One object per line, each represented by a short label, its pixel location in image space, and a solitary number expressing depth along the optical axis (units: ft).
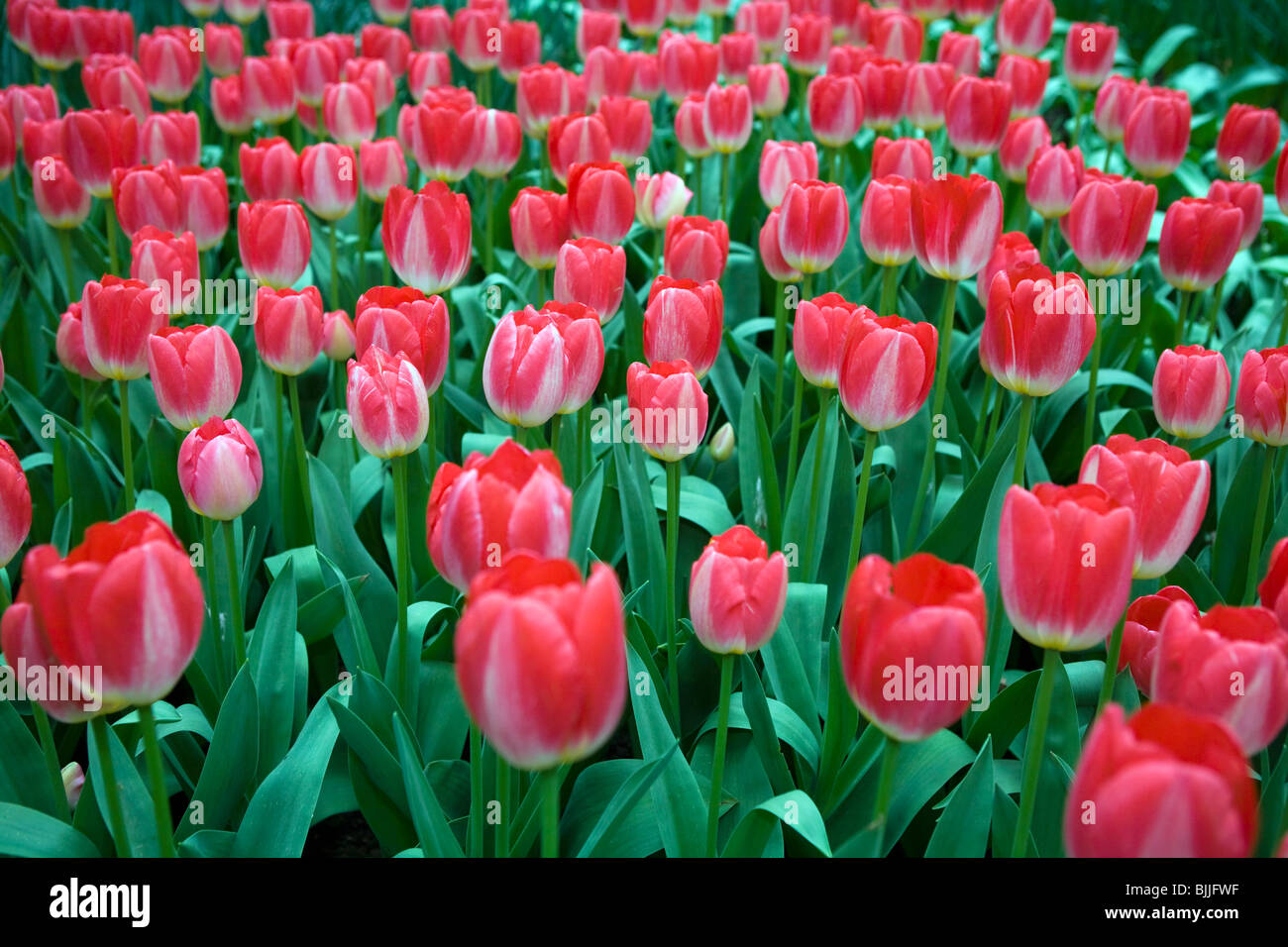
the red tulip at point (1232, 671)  3.23
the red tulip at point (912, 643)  3.16
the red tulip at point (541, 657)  2.70
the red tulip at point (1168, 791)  2.47
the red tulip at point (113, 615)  3.11
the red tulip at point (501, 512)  3.24
